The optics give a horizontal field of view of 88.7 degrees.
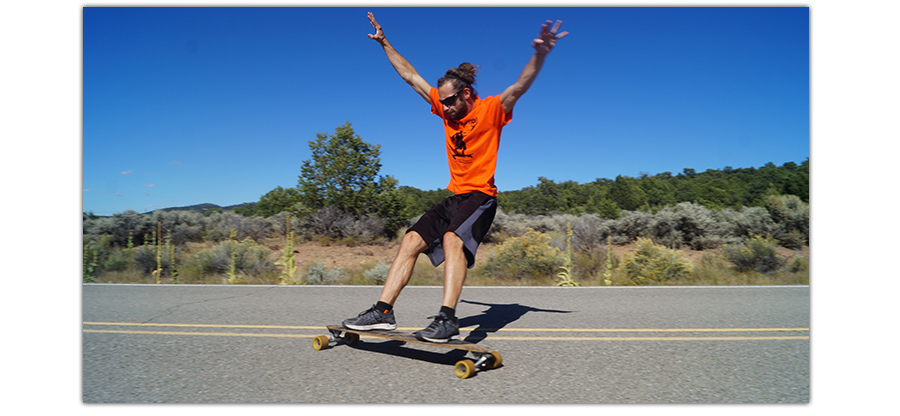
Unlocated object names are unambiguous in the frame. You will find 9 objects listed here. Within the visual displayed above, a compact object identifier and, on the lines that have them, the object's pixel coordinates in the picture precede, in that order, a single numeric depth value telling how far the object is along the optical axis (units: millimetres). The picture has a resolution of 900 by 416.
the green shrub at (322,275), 9375
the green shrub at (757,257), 9836
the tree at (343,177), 17891
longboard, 2877
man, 3377
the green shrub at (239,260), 10784
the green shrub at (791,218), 12453
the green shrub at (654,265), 9047
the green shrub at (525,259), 9750
